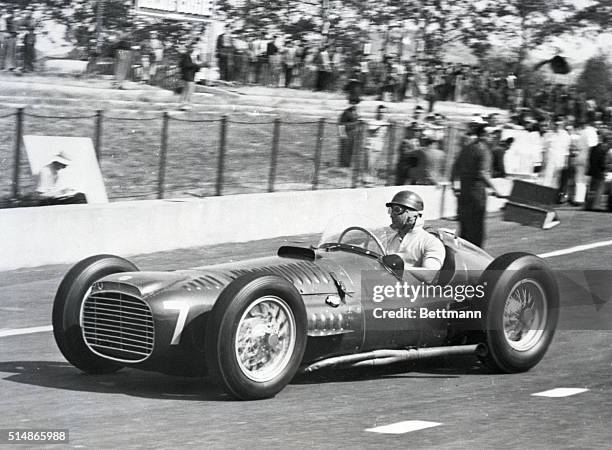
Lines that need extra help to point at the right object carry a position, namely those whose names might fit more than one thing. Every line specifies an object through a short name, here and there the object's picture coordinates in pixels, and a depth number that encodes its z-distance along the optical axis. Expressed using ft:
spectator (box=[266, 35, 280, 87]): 42.19
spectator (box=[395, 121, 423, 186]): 45.75
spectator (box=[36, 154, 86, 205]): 35.94
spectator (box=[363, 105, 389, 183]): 44.68
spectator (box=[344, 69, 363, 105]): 47.34
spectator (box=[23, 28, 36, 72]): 44.19
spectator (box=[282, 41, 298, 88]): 43.22
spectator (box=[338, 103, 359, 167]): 45.47
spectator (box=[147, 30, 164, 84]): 45.60
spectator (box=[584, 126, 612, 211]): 51.24
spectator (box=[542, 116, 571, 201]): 51.21
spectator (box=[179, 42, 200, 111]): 46.26
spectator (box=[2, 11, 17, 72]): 43.75
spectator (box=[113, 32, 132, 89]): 46.70
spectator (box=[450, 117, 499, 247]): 36.58
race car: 18.49
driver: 22.03
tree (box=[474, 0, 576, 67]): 40.83
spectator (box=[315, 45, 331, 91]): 44.27
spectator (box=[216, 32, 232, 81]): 42.98
